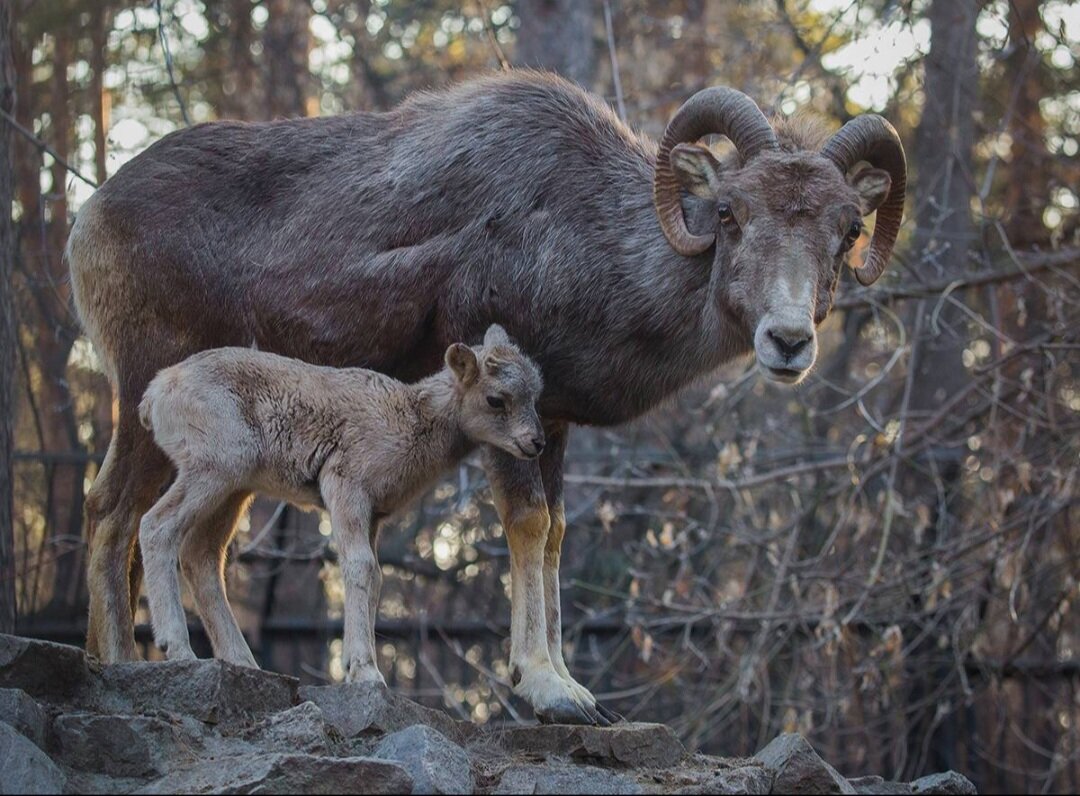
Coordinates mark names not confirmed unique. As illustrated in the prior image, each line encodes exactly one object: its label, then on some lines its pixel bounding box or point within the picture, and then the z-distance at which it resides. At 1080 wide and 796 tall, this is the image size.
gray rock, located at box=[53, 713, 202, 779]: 11.02
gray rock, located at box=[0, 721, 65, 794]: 10.19
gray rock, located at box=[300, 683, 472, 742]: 12.07
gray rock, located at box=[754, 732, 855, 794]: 12.34
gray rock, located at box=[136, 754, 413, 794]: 10.22
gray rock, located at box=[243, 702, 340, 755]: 11.33
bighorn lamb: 12.82
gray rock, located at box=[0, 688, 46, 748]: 11.08
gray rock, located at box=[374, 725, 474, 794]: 10.72
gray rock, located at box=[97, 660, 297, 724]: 11.94
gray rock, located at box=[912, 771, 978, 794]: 13.22
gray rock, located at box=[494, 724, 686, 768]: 12.87
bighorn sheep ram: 14.31
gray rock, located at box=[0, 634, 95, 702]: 11.89
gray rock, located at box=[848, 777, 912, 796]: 13.38
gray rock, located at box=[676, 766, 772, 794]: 11.72
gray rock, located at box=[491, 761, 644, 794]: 11.26
